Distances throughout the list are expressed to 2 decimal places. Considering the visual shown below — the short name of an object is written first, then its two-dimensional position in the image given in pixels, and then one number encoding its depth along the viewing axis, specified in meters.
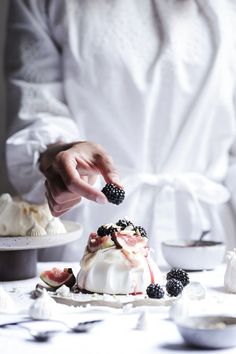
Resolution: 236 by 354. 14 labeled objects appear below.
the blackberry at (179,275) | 1.18
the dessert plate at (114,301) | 1.10
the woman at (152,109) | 1.67
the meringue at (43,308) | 1.05
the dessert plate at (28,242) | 1.30
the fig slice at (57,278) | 1.19
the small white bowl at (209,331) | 0.93
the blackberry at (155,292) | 1.11
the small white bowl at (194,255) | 1.36
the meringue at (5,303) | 1.10
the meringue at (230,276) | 1.22
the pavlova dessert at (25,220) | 1.35
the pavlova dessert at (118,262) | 1.15
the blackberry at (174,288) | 1.12
